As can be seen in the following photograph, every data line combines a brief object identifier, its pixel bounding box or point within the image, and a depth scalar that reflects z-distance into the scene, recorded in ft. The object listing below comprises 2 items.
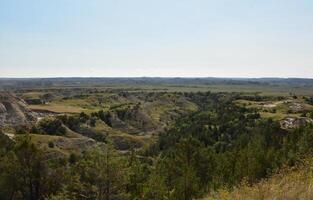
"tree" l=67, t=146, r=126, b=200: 85.56
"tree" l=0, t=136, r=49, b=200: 112.27
